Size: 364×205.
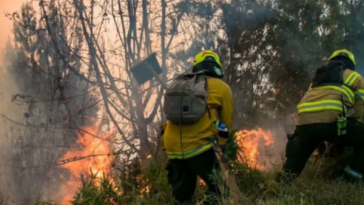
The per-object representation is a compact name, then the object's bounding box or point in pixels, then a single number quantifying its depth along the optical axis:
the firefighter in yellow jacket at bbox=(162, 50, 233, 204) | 3.85
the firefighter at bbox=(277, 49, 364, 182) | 4.27
